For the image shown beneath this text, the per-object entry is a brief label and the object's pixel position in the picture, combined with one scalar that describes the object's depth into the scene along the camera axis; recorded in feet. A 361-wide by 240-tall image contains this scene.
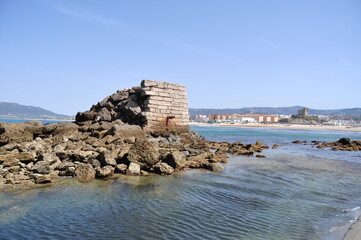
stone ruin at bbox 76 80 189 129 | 54.19
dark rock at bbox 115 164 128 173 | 27.73
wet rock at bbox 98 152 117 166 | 27.66
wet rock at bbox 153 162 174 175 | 29.01
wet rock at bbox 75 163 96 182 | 24.94
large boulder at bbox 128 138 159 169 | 29.43
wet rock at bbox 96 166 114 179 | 25.49
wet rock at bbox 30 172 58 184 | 22.95
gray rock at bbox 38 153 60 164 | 26.66
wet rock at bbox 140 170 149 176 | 27.92
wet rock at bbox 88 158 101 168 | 27.25
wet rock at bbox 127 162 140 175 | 27.58
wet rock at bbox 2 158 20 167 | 25.60
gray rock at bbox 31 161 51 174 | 24.66
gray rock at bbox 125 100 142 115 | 54.34
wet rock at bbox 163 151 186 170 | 31.47
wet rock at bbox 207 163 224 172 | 32.73
